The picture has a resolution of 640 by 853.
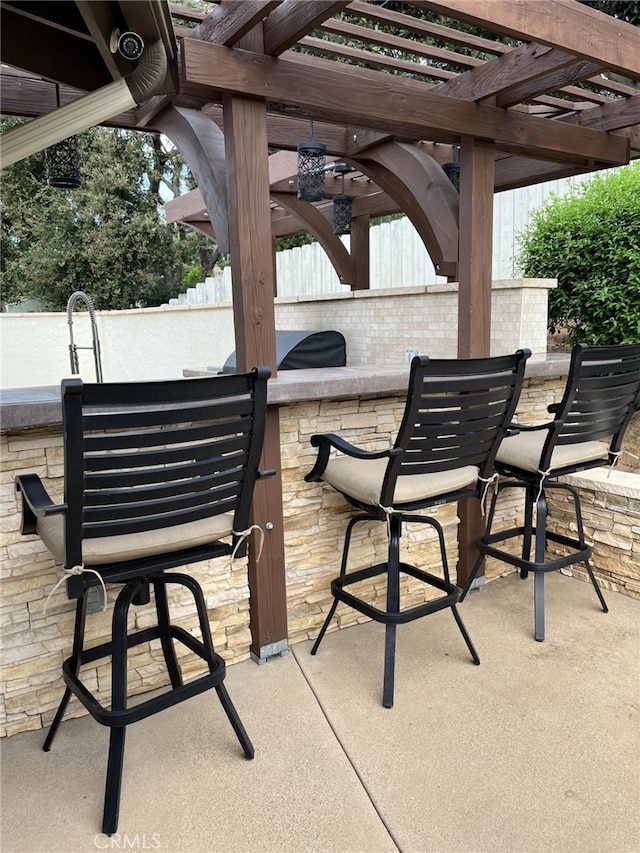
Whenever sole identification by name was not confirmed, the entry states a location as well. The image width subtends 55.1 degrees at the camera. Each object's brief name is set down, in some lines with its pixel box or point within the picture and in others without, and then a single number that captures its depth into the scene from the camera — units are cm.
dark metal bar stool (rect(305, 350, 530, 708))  196
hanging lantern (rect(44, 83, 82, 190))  334
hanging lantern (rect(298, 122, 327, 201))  336
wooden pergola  190
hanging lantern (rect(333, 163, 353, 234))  544
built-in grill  445
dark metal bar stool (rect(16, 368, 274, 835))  139
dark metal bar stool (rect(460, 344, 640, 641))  239
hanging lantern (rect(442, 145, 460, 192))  380
